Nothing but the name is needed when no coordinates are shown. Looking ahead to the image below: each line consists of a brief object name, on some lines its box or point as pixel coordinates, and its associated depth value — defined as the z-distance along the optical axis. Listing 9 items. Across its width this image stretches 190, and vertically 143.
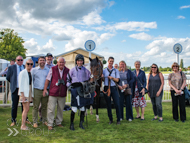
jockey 4.40
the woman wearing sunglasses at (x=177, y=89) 5.38
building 15.56
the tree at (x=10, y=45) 28.43
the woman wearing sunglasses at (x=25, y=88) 4.25
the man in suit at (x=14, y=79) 4.77
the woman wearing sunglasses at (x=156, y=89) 5.43
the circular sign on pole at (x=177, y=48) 8.31
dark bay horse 4.47
